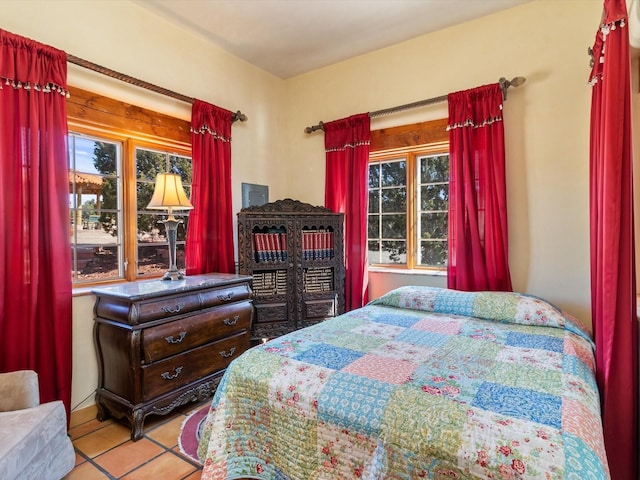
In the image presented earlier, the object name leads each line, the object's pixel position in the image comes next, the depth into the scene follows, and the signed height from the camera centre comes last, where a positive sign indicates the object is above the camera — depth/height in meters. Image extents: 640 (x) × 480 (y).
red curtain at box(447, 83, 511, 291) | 2.64 +0.34
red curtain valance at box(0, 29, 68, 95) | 1.93 +1.03
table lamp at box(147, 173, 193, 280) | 2.45 +0.31
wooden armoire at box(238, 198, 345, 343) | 3.06 -0.21
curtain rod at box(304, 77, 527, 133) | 2.59 +1.15
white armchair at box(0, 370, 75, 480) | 1.38 -0.80
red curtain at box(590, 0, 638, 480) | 1.49 -0.16
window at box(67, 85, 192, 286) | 2.44 +0.33
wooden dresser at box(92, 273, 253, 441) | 2.10 -0.66
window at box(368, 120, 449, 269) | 3.10 +0.39
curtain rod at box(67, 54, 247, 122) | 2.20 +1.14
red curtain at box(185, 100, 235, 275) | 2.90 +0.40
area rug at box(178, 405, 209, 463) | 2.00 -1.18
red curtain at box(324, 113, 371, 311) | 3.29 +0.47
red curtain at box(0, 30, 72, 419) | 1.94 +0.16
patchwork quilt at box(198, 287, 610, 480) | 1.03 -0.58
